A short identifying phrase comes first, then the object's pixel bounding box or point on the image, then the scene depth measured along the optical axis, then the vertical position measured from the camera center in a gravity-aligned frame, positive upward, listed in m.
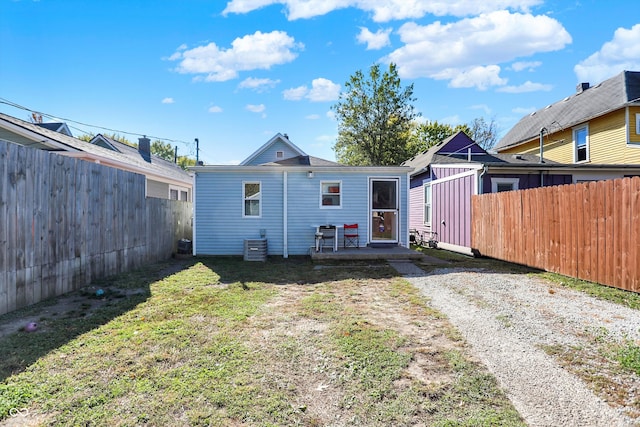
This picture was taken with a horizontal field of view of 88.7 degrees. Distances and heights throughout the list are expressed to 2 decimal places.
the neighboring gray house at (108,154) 9.60 +2.18
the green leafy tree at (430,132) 36.69 +9.19
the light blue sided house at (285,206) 10.20 +0.28
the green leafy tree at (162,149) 54.31 +11.12
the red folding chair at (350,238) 10.20 -0.75
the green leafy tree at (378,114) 28.81 +8.85
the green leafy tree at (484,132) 37.34 +9.35
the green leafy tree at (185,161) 54.70 +9.28
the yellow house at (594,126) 13.68 +4.22
